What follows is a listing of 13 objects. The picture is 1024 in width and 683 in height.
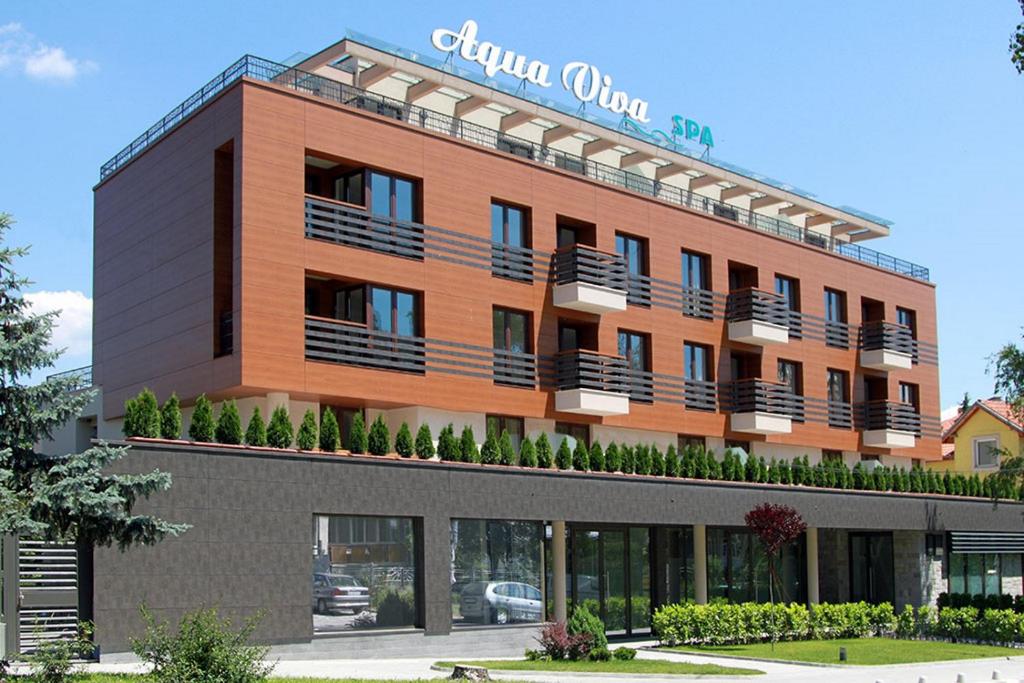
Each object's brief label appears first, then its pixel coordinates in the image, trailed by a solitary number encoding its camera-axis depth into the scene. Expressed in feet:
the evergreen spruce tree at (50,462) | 60.08
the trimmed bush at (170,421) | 83.76
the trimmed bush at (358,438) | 96.58
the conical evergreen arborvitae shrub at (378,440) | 97.71
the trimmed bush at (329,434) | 94.79
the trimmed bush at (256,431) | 88.58
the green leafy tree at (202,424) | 86.48
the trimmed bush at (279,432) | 90.43
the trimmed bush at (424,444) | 100.07
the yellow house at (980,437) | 201.16
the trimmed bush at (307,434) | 92.48
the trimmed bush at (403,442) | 99.81
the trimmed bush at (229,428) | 87.10
